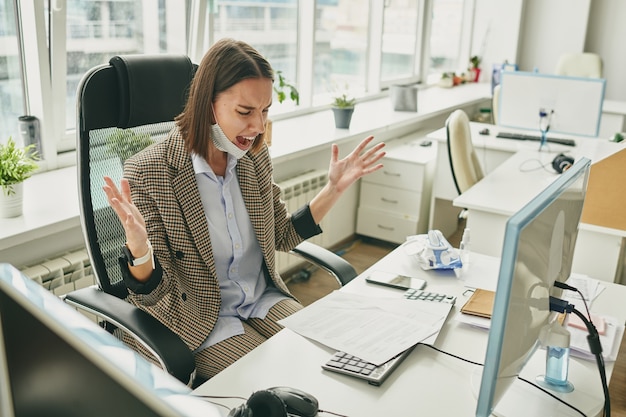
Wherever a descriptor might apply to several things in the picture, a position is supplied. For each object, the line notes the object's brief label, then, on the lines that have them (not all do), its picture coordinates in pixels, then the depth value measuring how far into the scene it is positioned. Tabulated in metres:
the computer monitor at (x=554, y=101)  3.60
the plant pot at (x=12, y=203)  2.04
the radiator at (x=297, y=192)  3.19
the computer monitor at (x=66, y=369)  0.48
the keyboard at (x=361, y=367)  1.28
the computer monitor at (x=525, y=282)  0.94
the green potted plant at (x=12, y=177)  2.02
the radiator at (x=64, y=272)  2.06
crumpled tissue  1.85
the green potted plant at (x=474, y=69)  6.35
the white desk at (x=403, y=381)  1.22
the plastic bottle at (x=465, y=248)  1.93
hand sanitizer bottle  1.29
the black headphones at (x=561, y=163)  3.17
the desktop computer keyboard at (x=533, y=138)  3.83
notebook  1.56
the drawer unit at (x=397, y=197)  3.78
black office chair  1.50
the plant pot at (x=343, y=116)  3.69
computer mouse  1.13
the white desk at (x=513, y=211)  2.41
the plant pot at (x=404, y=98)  4.46
